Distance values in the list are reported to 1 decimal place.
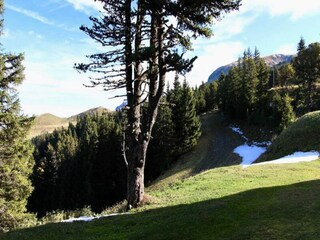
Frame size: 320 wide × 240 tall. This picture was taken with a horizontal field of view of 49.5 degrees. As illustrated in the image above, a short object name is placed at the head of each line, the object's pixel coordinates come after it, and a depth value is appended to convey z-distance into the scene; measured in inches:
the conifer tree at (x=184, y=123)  2445.9
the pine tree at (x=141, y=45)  588.4
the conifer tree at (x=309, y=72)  2591.0
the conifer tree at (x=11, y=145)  802.2
